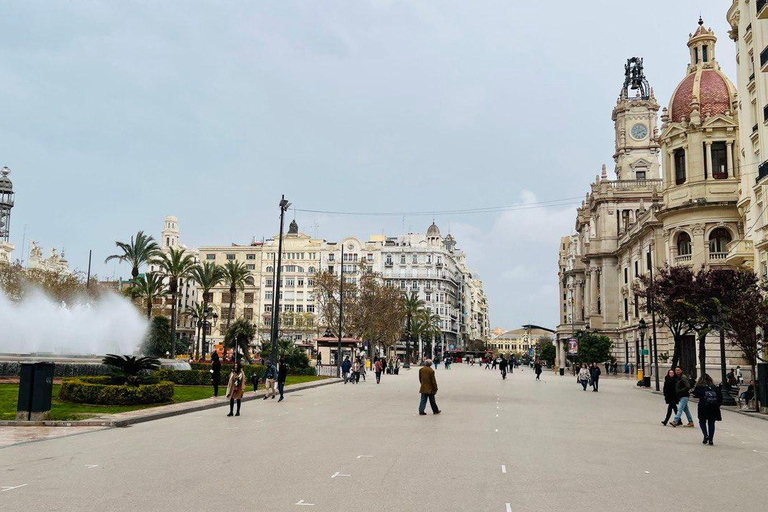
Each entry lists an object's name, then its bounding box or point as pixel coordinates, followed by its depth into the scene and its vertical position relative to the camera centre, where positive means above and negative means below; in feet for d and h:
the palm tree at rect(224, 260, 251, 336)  202.28 +19.90
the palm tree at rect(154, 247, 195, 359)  178.91 +19.75
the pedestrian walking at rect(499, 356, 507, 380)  155.33 -4.93
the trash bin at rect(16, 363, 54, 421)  52.34 -4.06
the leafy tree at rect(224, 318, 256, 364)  180.45 +1.71
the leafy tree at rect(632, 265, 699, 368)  108.17 +8.10
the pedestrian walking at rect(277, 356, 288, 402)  81.92 -4.23
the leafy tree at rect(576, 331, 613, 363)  209.05 -0.96
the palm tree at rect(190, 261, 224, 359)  195.11 +18.53
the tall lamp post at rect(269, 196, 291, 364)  102.82 +5.49
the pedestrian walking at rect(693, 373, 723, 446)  45.91 -4.10
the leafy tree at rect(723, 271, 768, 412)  84.28 +3.19
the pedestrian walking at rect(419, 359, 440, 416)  63.67 -3.91
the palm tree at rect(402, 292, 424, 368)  310.76 +17.93
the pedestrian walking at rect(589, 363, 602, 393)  116.97 -5.09
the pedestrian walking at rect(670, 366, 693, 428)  57.82 -4.04
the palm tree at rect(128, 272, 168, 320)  185.18 +14.59
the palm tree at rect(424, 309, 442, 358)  368.48 +8.85
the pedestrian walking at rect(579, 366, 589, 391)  117.43 -5.21
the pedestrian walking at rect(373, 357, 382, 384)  132.24 -5.24
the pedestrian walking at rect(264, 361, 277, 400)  86.32 -4.89
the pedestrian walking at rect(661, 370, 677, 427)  59.47 -4.00
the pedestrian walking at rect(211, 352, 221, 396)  79.77 -3.53
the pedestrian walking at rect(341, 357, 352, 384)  131.34 -4.84
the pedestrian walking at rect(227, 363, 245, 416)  62.54 -4.23
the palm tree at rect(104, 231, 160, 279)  176.04 +22.71
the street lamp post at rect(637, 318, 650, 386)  142.15 +4.02
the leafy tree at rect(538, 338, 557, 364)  358.33 -4.41
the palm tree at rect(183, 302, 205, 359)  230.56 +9.25
